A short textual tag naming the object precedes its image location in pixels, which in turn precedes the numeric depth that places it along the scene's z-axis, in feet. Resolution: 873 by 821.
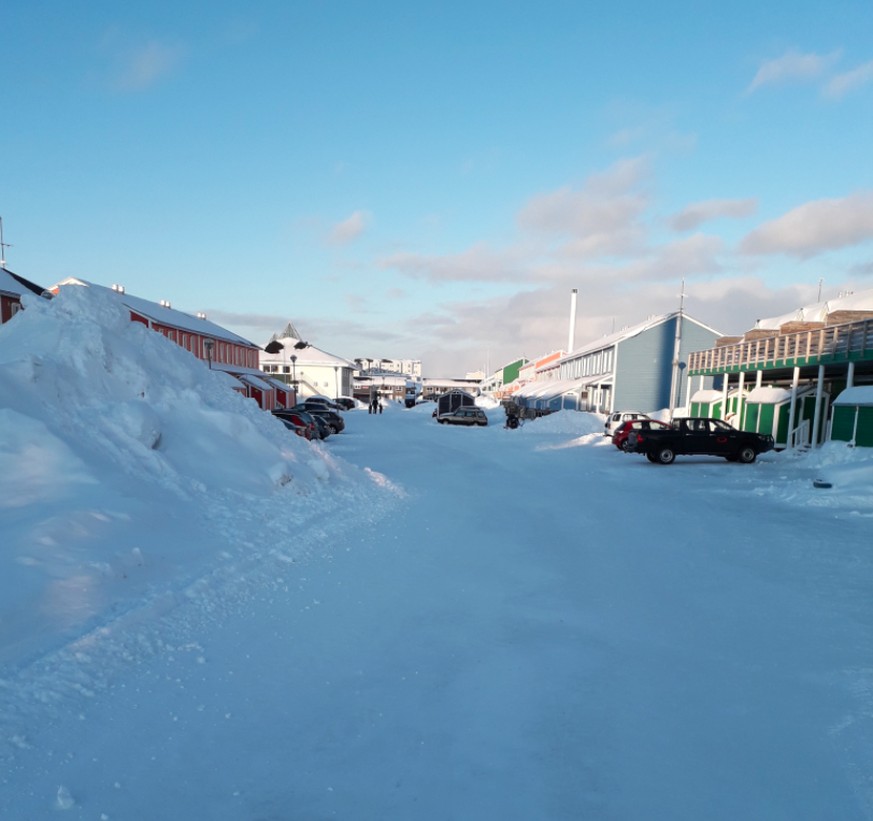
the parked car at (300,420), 72.49
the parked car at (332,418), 96.51
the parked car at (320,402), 133.02
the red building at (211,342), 108.88
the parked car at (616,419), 89.81
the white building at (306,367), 216.13
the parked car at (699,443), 60.80
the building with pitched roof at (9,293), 69.62
